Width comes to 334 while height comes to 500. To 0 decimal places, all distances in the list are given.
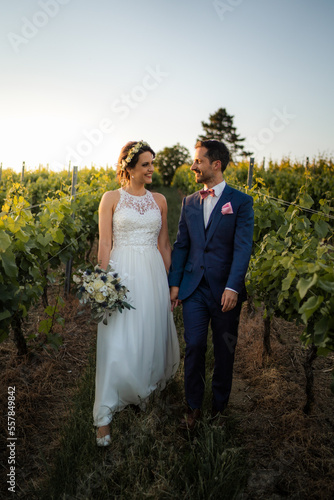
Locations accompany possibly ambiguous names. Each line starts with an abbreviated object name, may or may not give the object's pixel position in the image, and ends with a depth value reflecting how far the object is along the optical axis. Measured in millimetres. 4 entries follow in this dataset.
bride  2711
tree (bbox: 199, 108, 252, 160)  68500
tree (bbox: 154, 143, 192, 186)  66375
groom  2650
